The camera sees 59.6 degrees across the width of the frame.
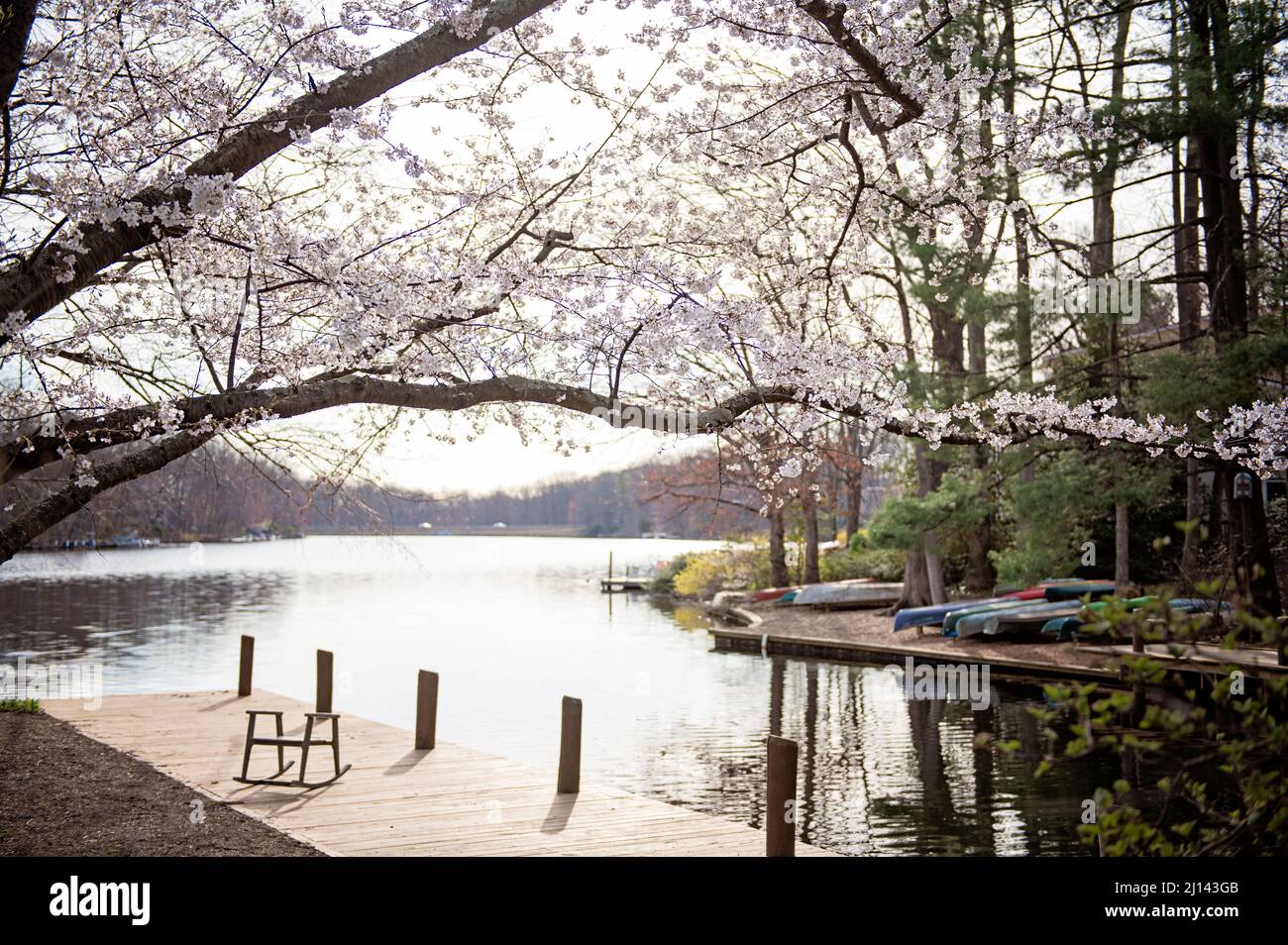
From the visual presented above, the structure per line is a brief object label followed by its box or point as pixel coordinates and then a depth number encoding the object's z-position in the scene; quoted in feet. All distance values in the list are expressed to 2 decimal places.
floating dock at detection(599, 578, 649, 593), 140.67
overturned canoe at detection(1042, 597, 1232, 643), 54.80
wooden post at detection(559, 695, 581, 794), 30.48
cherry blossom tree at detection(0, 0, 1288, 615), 17.93
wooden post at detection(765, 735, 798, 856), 22.66
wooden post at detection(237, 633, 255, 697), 46.19
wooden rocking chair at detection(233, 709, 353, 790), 29.09
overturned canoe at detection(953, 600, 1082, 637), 60.13
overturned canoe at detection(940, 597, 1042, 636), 62.85
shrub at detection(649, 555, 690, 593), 134.53
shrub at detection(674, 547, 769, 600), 110.22
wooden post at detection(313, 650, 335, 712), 41.91
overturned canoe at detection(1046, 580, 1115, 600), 66.18
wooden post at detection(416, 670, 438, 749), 36.14
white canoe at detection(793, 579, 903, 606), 86.63
